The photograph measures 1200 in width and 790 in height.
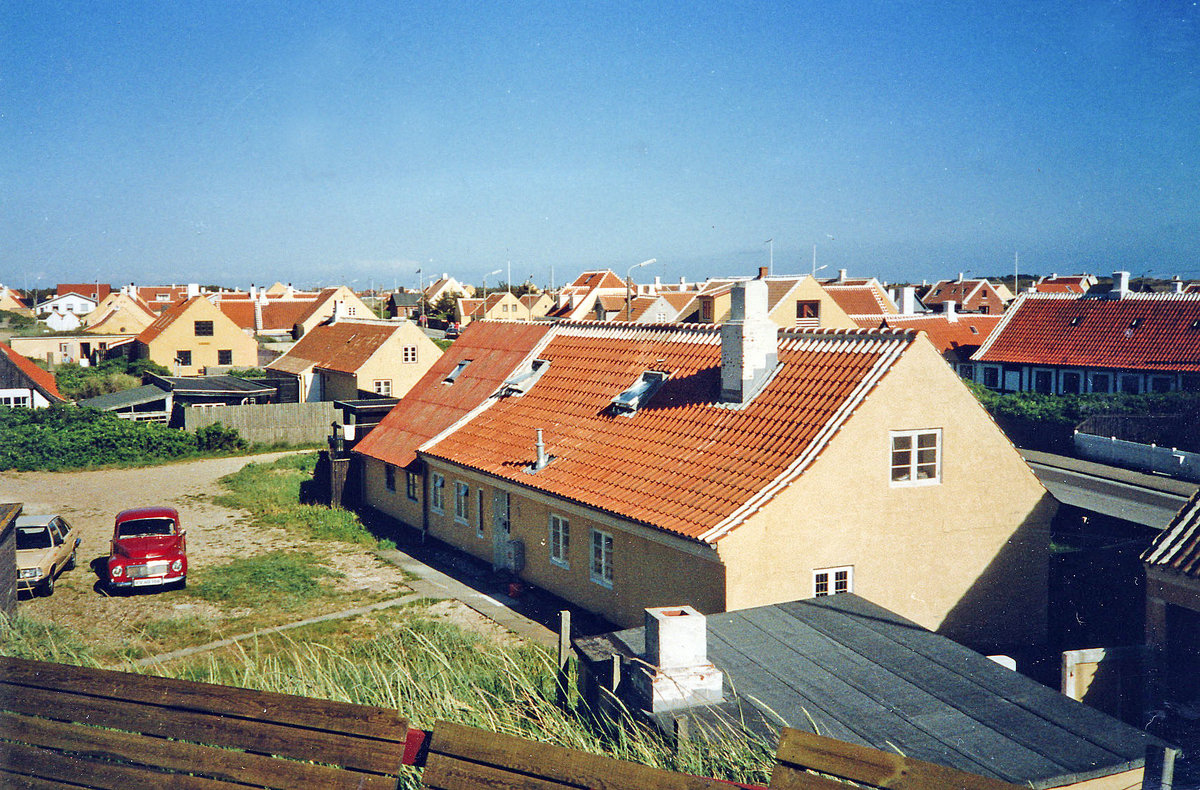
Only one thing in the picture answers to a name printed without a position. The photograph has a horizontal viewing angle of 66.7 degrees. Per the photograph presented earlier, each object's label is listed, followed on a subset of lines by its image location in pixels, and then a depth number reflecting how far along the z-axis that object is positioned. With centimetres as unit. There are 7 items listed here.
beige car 1962
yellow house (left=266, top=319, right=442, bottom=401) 4438
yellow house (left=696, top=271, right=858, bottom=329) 4231
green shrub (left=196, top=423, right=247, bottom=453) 3962
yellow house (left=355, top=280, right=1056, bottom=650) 1438
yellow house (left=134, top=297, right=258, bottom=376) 5966
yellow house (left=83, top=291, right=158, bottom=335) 7900
